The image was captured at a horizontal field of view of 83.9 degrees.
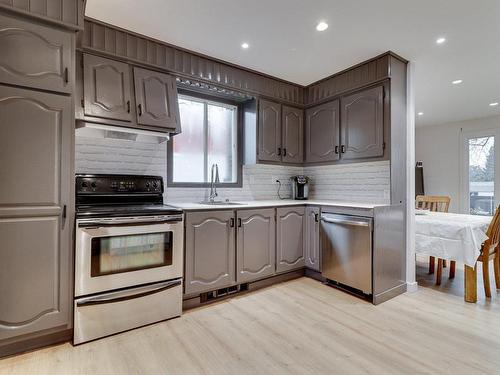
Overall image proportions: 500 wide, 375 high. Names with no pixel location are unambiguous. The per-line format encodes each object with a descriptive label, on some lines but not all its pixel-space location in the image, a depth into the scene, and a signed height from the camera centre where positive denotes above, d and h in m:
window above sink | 3.21 +0.56
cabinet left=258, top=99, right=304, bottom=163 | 3.52 +0.75
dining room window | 5.46 +0.31
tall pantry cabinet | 1.75 +0.06
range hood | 2.36 +0.53
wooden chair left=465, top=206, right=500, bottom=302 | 2.69 -0.70
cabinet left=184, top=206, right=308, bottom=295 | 2.54 -0.58
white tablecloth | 2.69 -0.48
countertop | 2.60 -0.16
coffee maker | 3.89 +0.04
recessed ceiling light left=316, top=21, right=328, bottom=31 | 2.37 +1.42
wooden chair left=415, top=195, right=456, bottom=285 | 3.61 -0.23
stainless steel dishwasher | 2.71 -0.63
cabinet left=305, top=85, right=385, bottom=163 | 3.03 +0.75
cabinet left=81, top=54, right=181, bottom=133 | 2.34 +0.85
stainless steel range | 1.98 -0.54
